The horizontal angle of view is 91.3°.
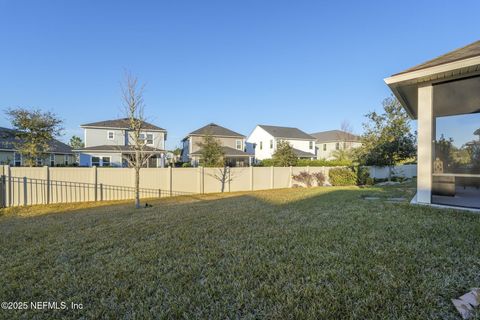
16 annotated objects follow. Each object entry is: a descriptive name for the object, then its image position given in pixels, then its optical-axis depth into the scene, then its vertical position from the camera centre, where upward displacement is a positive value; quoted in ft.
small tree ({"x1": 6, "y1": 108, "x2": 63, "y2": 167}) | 51.19 +6.50
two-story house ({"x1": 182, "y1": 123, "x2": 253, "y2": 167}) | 94.12 +6.16
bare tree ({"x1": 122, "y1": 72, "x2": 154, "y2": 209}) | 30.40 +6.85
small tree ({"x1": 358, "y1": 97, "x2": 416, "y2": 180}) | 59.36 +5.20
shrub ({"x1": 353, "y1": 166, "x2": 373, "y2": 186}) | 55.55 -4.17
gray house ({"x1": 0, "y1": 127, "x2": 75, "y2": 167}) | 59.06 +1.12
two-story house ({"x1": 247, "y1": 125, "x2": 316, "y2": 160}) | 107.76 +8.65
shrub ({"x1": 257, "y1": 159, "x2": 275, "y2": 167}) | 64.15 -1.29
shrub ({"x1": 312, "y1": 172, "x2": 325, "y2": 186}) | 56.44 -4.72
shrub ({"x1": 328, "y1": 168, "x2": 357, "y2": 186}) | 56.18 -4.44
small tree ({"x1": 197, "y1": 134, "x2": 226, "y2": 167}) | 51.96 +0.71
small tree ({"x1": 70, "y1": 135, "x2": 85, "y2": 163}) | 182.60 +13.17
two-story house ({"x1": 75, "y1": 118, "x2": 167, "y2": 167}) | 77.15 +5.33
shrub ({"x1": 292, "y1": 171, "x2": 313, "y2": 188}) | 55.01 -4.61
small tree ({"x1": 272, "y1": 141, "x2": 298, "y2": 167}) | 59.88 +0.59
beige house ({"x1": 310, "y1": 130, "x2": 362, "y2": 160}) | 123.68 +9.16
